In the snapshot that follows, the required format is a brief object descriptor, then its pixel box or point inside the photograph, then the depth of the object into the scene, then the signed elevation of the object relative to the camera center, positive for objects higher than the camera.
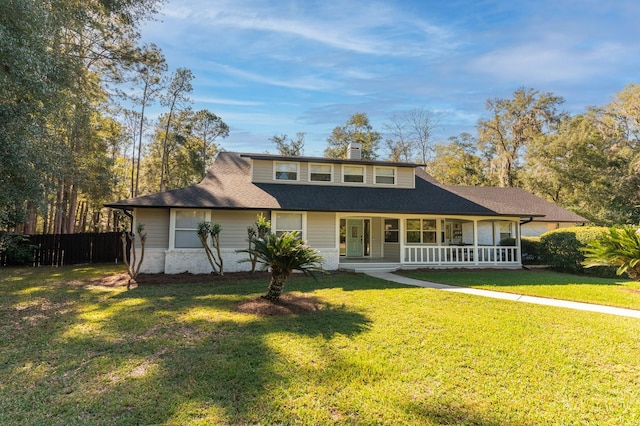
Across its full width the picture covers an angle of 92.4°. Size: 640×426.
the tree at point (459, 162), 32.28 +7.84
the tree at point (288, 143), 33.25 +9.97
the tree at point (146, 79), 17.08 +10.16
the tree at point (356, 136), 32.94 +10.77
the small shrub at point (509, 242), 15.67 -0.25
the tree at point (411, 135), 32.28 +10.84
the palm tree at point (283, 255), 6.48 -0.43
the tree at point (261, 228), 8.42 +0.19
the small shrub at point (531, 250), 15.06 -0.66
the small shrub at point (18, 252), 13.13 -0.88
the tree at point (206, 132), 29.66 +10.20
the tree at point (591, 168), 22.20 +5.50
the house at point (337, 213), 11.42 +0.91
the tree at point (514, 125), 29.94 +11.21
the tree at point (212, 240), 9.98 -0.21
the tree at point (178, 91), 24.32 +11.45
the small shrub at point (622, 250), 7.93 -0.32
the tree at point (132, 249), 9.15 -0.51
